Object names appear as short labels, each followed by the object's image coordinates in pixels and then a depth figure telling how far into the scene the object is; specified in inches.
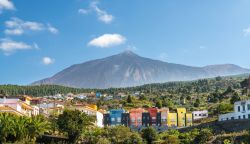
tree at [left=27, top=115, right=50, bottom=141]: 2099.2
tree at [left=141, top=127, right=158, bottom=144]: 2468.0
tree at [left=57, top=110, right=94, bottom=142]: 2279.8
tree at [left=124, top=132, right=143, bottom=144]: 2332.7
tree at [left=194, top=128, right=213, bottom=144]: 2239.7
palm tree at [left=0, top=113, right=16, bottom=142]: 1943.9
